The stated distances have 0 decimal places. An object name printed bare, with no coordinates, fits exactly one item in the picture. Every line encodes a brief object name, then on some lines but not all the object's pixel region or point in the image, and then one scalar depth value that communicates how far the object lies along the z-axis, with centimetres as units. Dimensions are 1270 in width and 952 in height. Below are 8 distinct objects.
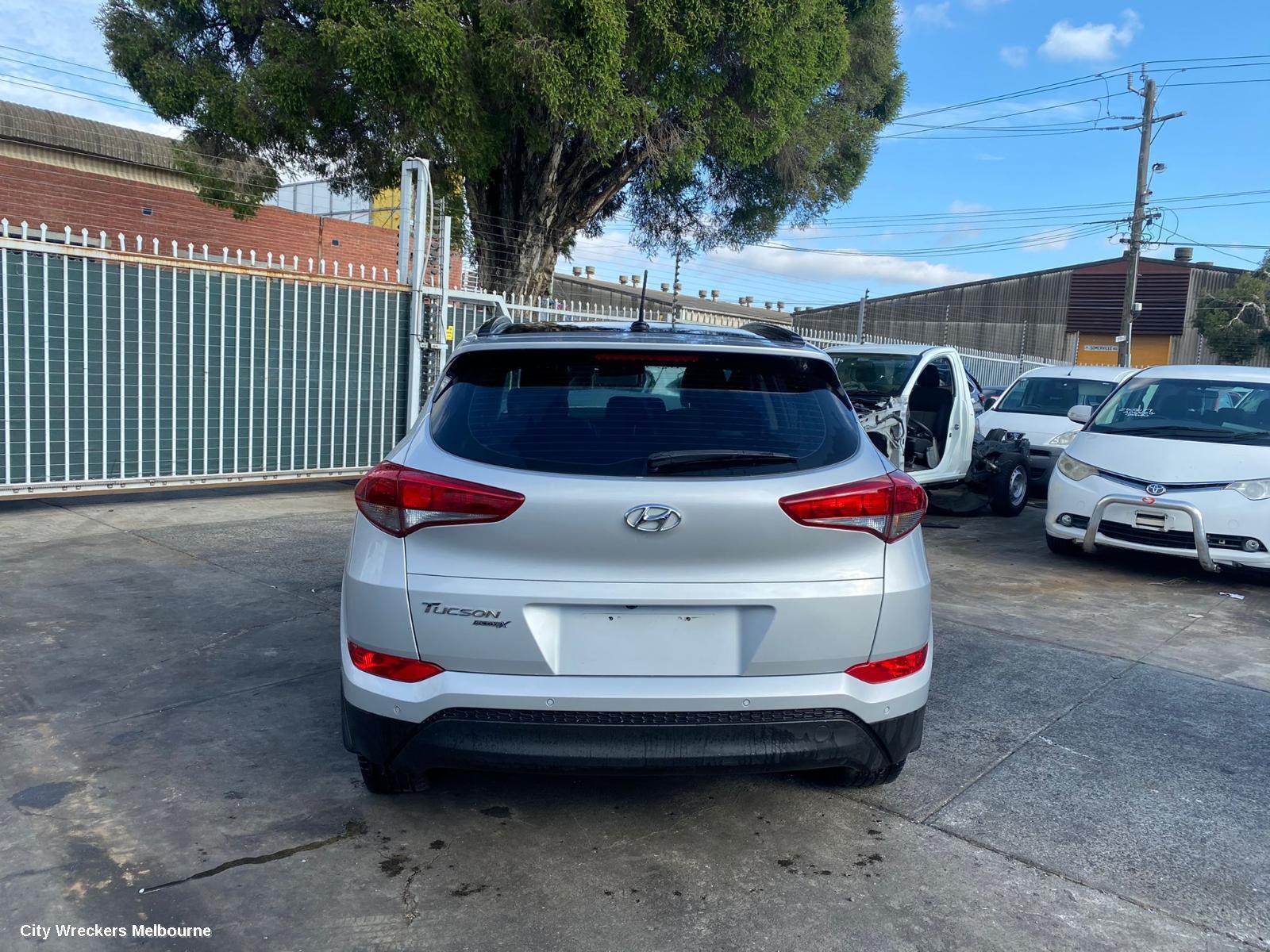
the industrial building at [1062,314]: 3972
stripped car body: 913
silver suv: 274
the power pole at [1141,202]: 2759
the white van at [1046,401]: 1156
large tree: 1213
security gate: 768
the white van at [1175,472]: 681
